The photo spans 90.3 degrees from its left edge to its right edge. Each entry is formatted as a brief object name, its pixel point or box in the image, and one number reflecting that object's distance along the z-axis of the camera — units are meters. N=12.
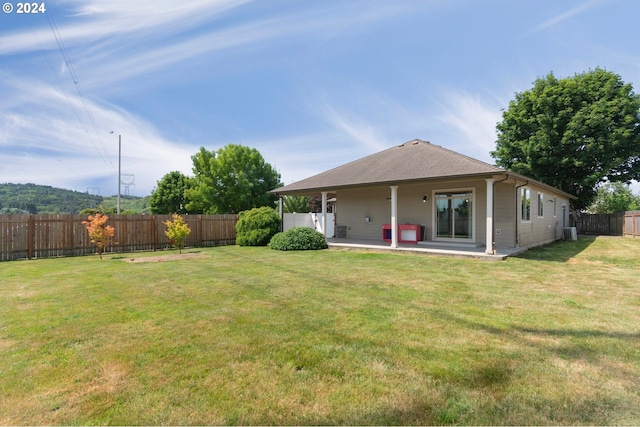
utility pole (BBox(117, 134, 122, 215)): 23.11
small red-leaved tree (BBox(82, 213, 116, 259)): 11.37
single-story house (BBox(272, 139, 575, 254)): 11.20
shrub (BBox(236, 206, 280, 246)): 14.95
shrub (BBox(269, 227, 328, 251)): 12.75
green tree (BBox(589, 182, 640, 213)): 33.72
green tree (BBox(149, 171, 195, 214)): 38.59
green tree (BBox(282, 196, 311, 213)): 26.94
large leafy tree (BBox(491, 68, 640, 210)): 19.92
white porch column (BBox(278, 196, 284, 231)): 15.93
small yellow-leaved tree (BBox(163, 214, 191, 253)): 12.64
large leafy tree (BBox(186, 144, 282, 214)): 29.61
